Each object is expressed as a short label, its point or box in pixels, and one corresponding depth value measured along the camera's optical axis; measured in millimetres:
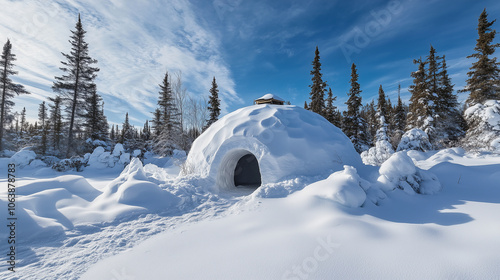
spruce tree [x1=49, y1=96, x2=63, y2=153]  24422
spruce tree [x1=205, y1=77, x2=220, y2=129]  22375
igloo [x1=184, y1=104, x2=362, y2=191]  5887
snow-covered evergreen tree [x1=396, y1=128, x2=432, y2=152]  12016
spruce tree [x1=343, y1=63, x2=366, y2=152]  19188
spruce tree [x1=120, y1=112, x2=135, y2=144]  27047
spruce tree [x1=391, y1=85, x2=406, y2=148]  26525
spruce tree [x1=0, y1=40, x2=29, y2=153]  16797
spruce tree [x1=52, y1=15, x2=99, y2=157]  16375
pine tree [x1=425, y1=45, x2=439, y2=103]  17306
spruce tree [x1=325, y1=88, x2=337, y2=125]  22328
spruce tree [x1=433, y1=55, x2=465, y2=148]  16984
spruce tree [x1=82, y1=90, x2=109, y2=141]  17672
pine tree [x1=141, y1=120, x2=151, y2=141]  33766
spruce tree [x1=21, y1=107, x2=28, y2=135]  44969
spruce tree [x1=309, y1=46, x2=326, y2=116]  20859
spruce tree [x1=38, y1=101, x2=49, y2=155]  24059
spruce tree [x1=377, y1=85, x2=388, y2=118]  22459
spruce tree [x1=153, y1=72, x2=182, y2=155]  19219
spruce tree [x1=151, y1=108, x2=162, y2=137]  23844
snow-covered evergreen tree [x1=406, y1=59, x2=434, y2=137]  16750
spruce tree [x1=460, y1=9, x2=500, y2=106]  13773
